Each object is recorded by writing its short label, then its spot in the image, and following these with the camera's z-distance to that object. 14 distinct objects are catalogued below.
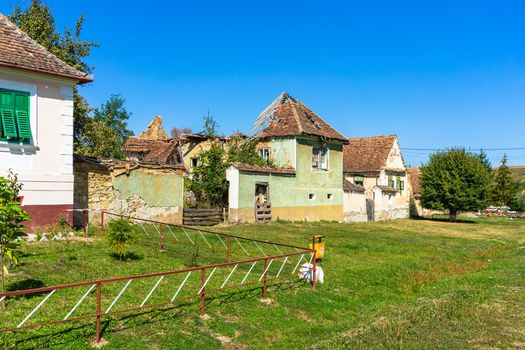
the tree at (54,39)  25.69
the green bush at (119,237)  12.03
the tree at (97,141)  29.84
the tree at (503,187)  52.72
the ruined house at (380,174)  37.22
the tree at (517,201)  53.22
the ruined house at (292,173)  24.61
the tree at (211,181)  24.09
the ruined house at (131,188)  17.91
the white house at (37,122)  13.80
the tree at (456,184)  37.59
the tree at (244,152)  27.30
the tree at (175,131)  66.75
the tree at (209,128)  31.16
